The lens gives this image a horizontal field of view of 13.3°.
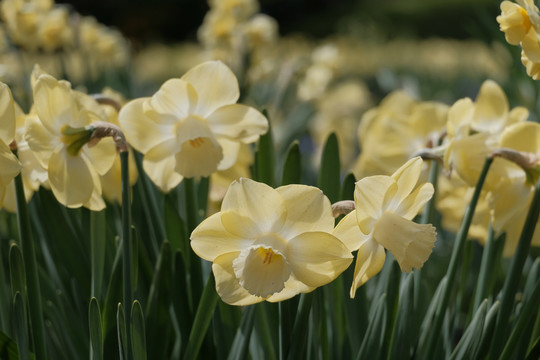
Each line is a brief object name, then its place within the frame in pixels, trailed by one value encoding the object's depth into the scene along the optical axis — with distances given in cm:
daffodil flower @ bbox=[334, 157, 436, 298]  137
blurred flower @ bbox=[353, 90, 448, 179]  163
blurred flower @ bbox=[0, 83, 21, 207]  138
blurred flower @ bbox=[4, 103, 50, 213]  146
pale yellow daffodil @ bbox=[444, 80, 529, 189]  148
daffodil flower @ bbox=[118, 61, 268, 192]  147
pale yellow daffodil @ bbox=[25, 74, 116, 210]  142
